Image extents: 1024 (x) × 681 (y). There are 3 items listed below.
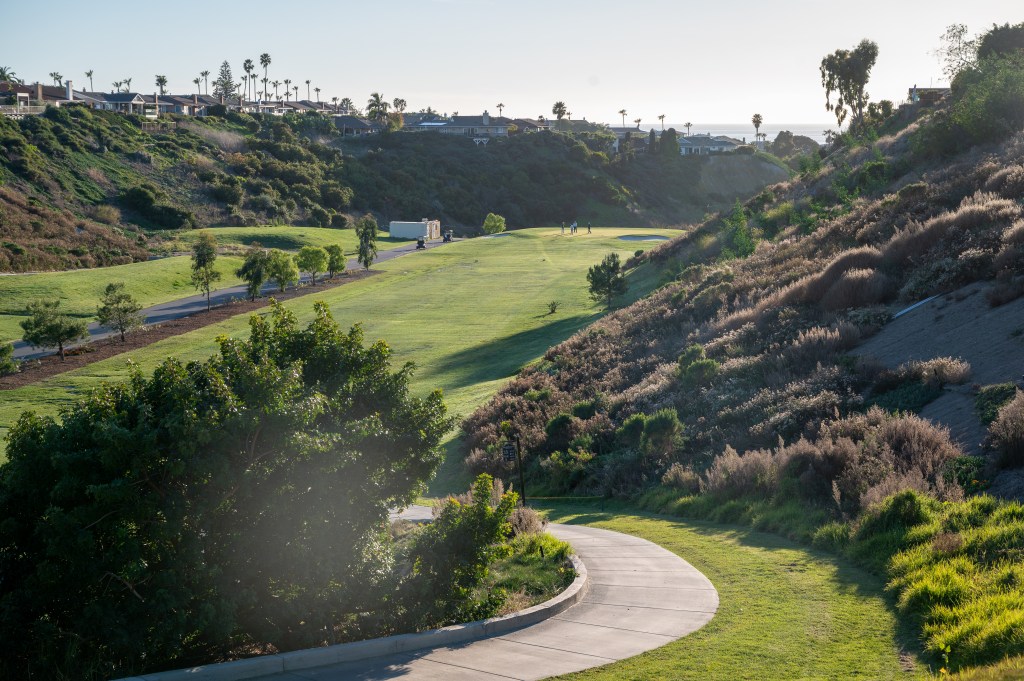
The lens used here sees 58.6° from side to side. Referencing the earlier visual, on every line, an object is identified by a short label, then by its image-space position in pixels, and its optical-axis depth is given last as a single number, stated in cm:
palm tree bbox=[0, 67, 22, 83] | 18290
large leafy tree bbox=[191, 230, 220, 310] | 6366
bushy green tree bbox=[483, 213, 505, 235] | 12269
